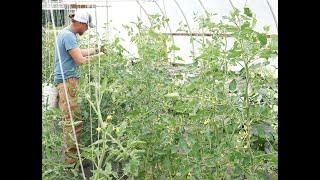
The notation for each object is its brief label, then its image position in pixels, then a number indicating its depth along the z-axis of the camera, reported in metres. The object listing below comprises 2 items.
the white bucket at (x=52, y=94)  5.18
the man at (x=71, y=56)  4.16
